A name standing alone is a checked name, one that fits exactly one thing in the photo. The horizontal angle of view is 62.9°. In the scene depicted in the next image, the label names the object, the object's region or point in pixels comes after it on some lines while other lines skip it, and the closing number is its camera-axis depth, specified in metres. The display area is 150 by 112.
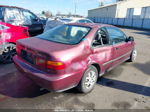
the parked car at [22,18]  4.86
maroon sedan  2.20
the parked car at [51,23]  6.84
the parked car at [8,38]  3.99
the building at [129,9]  32.77
